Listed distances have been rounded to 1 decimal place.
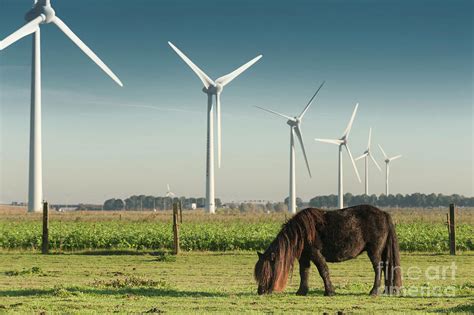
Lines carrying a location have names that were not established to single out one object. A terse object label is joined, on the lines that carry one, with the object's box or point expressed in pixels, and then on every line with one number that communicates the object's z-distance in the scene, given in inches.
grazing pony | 527.8
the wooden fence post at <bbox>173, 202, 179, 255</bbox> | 1067.9
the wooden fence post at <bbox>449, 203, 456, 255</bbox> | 1059.9
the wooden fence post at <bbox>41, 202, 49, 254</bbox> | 1120.8
